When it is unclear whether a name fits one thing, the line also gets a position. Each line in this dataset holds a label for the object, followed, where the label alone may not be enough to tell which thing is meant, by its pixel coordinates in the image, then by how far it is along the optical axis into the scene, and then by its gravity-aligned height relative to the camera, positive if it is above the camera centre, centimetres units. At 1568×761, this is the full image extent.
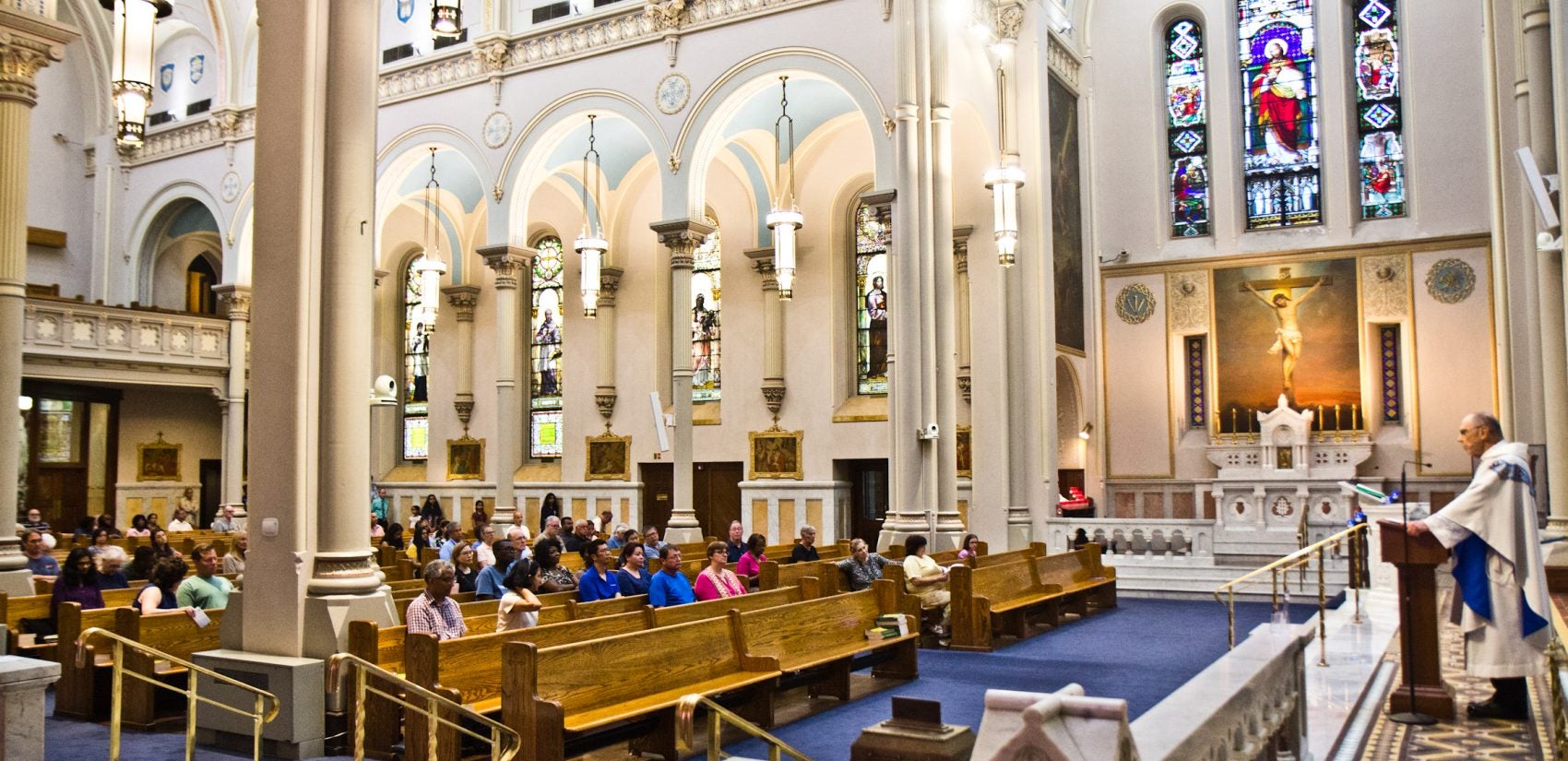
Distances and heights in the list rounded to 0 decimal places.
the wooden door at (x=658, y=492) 2242 -66
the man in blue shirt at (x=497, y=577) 974 -99
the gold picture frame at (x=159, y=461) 2459 +4
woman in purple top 914 -93
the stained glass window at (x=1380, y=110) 1944 +561
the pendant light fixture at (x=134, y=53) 694 +247
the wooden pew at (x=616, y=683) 601 -130
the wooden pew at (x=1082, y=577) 1343 -151
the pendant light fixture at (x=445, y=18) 942 +356
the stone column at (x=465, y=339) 2514 +259
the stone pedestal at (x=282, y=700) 675 -141
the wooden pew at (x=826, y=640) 816 -136
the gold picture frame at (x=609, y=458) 2283 -1
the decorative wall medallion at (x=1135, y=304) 2089 +262
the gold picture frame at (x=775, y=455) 2094 +1
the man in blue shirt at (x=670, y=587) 941 -104
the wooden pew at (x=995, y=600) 1105 -149
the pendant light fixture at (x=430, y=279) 1923 +297
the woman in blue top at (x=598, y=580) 948 -99
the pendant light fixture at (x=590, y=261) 1789 +300
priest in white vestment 557 -55
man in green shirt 888 -95
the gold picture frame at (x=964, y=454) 1883 +0
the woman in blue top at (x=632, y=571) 982 -95
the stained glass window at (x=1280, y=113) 2005 +577
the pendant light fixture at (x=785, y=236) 1673 +318
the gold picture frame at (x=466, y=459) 2477 +0
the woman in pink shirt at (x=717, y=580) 1000 -105
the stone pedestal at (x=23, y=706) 419 -87
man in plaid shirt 729 -94
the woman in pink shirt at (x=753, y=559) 1245 -109
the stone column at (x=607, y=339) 2325 +235
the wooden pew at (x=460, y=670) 641 -117
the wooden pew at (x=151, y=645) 779 -128
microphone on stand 598 -137
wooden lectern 594 -86
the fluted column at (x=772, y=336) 2133 +219
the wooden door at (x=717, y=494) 2188 -71
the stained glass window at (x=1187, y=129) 2091 +573
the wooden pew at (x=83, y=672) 828 -146
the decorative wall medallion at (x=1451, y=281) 1855 +264
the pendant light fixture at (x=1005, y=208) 1527 +319
